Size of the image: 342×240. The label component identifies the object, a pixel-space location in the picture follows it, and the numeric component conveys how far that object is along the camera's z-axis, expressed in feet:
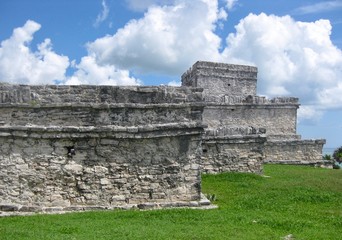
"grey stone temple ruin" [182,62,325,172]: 68.54
